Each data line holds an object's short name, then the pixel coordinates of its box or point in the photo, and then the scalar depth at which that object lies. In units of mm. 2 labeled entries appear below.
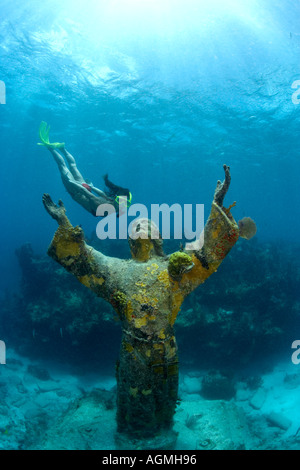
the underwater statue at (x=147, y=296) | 3744
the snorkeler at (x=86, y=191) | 6727
